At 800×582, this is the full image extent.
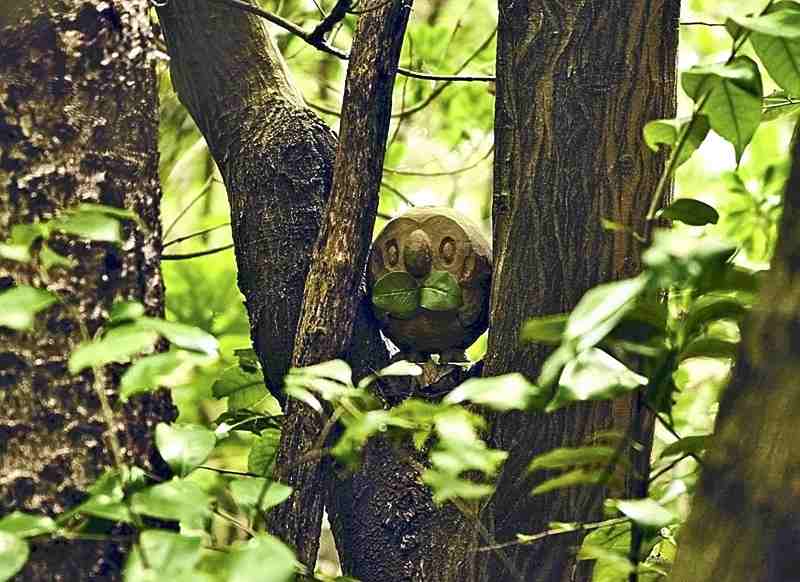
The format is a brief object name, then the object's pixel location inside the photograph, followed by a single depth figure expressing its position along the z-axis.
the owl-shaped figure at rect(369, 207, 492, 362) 6.37
